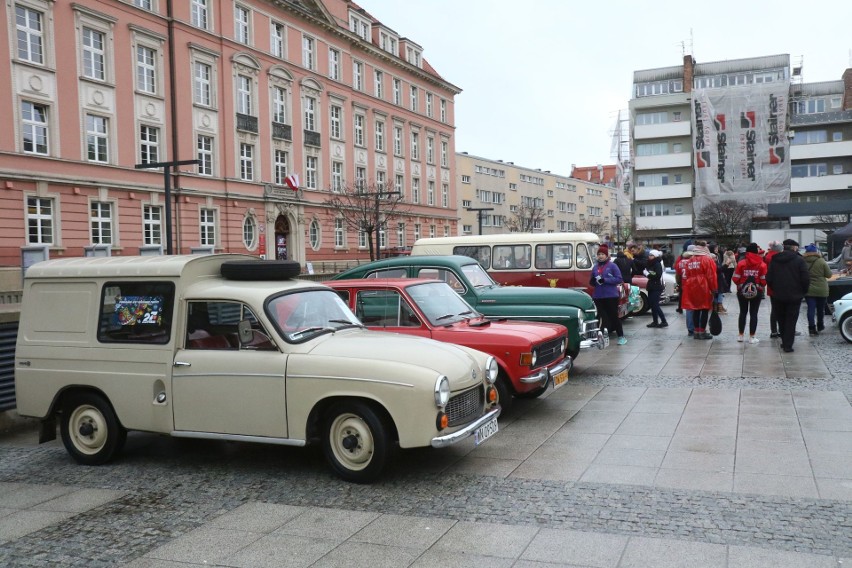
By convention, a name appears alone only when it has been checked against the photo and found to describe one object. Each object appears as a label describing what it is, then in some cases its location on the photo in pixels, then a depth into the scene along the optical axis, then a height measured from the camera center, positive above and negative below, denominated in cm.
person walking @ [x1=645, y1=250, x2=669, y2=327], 1703 -76
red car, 800 -84
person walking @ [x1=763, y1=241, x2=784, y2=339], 1290 -75
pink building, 2977 +735
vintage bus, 1658 -3
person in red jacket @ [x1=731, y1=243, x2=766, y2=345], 1333 -63
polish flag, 4288 +465
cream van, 593 -92
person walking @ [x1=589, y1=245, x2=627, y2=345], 1352 -64
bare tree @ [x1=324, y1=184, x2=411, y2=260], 4699 +344
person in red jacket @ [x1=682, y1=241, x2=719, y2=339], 1373 -57
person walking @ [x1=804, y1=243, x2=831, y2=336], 1455 -67
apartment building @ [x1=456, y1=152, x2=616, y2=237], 8525 +763
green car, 1062 -58
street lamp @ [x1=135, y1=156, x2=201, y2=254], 2113 +221
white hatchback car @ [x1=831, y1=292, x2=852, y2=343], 1335 -128
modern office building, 6712 +1057
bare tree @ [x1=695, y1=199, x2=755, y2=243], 6004 +265
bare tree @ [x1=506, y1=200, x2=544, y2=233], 8414 +432
